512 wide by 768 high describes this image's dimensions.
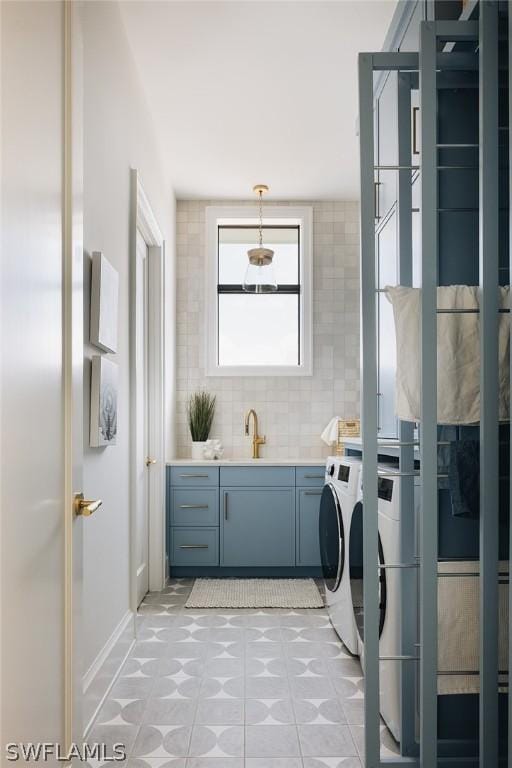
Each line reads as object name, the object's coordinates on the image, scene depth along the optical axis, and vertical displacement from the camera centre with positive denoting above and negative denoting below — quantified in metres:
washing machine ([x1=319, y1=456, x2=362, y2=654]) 2.95 -0.72
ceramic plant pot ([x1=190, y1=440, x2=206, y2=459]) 4.65 -0.41
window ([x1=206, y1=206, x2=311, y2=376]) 5.06 +0.78
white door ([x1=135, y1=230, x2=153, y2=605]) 3.78 -0.16
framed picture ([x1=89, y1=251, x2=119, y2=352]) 2.24 +0.33
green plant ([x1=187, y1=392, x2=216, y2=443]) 4.76 -0.17
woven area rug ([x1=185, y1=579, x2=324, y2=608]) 3.78 -1.25
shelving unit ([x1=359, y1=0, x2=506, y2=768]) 1.73 +0.05
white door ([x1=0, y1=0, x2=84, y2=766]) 1.09 +0.04
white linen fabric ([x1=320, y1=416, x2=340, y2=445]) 4.69 -0.29
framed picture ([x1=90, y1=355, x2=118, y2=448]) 2.27 -0.03
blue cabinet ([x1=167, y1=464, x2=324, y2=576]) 4.35 -0.85
